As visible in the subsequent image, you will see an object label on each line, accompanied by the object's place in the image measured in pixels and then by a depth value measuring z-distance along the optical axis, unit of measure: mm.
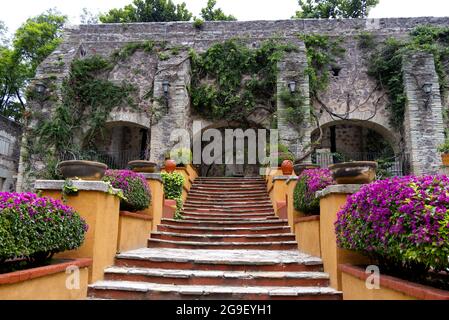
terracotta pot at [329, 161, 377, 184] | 3891
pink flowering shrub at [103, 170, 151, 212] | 5152
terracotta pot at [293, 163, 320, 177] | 6855
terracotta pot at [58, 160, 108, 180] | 4242
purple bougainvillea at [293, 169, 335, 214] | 4927
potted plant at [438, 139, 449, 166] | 8281
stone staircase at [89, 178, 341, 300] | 3828
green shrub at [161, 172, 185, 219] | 7980
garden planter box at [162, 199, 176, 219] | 7189
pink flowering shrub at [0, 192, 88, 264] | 2684
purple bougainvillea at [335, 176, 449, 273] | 2252
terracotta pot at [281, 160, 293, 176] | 7969
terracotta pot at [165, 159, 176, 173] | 8594
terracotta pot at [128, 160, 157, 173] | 6527
